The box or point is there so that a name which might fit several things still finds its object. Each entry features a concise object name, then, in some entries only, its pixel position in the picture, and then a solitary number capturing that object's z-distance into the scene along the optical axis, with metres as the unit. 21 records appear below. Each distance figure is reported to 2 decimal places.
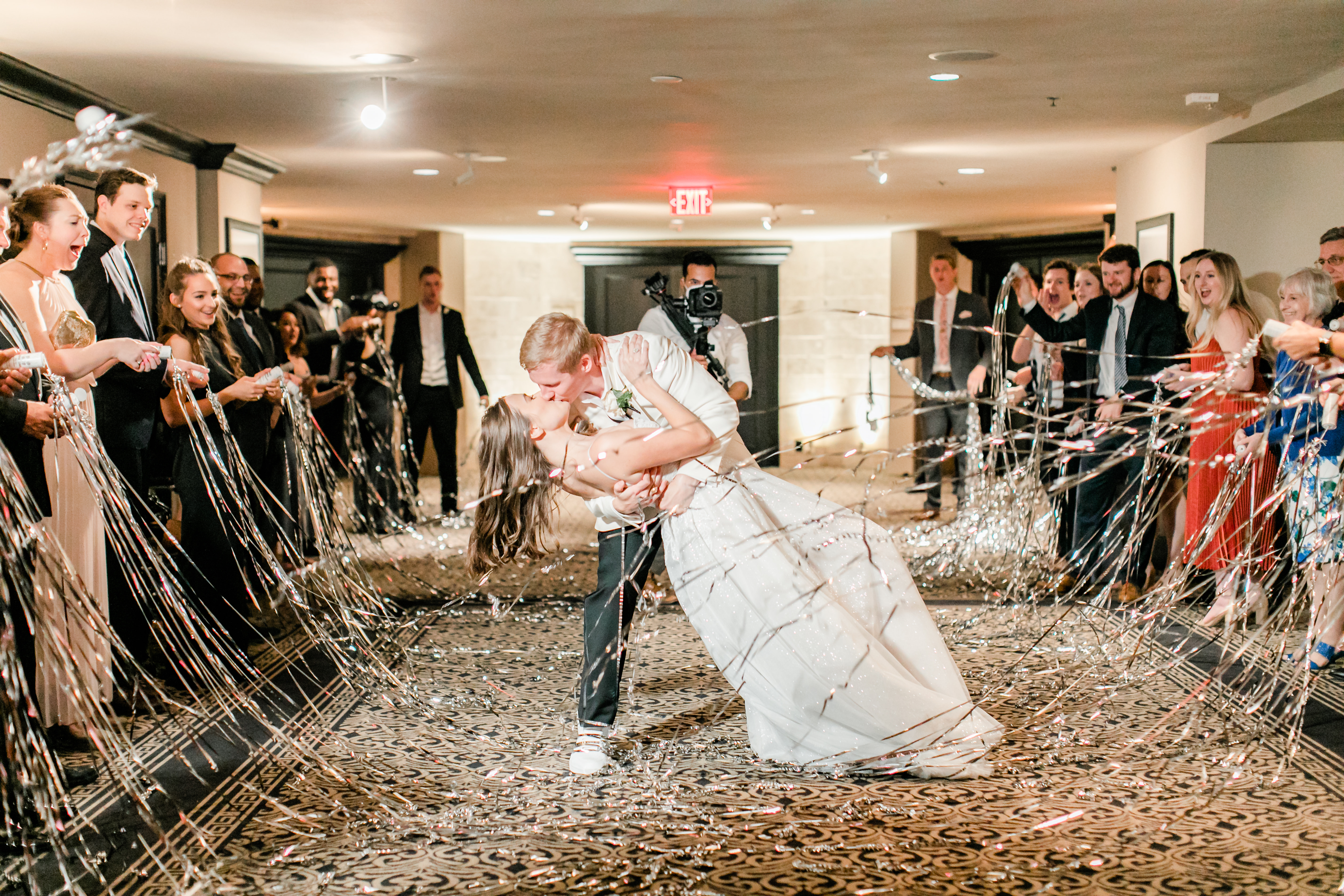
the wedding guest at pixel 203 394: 4.11
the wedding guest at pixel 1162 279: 5.67
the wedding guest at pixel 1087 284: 5.92
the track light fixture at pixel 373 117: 5.49
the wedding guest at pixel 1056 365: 5.48
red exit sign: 9.06
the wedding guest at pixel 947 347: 8.05
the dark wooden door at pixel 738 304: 13.66
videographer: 5.35
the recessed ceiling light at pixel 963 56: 4.77
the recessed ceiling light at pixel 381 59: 4.87
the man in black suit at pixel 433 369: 8.02
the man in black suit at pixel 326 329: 6.84
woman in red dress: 4.40
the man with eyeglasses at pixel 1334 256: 4.61
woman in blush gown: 3.11
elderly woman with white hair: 2.76
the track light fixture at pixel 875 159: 7.23
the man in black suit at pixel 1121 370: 5.12
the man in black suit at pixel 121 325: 3.60
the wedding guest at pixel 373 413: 7.23
